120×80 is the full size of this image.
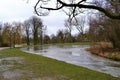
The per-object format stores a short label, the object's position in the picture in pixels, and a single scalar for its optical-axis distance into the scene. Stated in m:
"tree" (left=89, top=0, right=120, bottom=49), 15.62
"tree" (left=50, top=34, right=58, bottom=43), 44.23
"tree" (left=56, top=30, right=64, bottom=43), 43.06
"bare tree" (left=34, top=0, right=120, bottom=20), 3.72
